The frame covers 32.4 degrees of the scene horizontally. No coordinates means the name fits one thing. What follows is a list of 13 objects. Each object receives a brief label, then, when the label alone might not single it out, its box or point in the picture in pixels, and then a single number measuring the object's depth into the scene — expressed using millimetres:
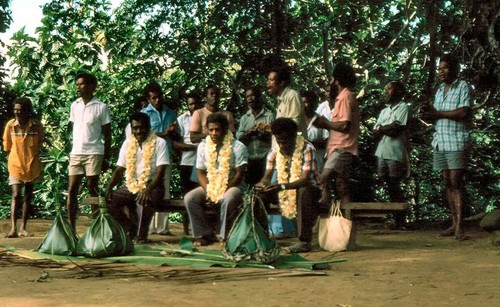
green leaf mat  7098
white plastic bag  8492
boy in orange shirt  10234
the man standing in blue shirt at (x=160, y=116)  10328
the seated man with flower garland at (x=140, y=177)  9320
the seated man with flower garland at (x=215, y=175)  9102
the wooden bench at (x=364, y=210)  8578
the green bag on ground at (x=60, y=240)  7840
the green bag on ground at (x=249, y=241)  7230
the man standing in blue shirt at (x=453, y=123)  9281
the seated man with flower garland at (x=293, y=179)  8422
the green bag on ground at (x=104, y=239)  7660
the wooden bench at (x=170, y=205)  9281
